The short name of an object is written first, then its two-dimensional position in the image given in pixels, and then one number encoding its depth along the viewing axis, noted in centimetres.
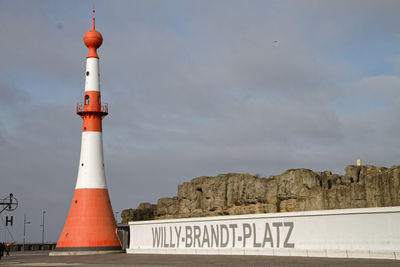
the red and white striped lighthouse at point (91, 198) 3612
